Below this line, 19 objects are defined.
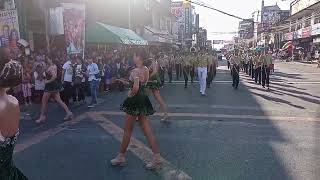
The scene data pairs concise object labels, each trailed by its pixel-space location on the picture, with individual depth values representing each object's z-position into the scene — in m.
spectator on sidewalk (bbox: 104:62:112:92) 18.05
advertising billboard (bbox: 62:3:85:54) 17.59
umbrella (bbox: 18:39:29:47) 14.76
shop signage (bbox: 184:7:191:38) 83.93
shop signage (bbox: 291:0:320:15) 51.10
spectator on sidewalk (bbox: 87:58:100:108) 13.45
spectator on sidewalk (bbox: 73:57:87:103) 14.02
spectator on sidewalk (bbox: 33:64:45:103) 13.72
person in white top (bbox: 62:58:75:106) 13.27
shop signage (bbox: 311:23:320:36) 46.13
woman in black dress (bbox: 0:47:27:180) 3.53
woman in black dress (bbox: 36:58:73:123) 10.27
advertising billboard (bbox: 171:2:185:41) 75.31
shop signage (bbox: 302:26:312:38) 51.14
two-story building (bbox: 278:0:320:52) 48.81
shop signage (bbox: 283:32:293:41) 63.64
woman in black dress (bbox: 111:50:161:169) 6.35
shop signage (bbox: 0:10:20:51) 13.57
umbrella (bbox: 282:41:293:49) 61.86
